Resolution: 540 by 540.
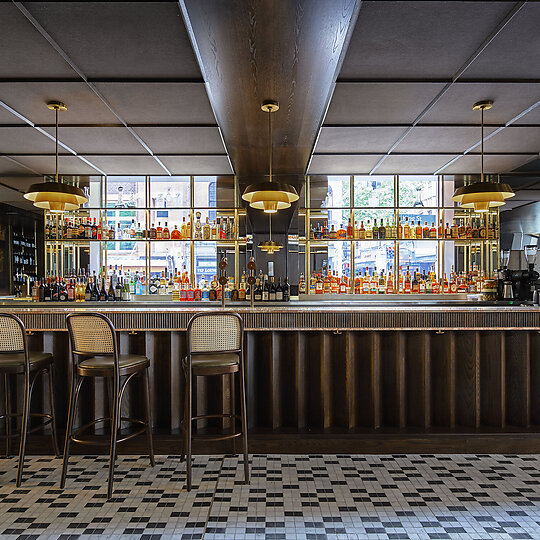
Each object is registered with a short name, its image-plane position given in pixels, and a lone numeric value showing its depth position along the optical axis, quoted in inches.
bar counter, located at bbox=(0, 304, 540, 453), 145.6
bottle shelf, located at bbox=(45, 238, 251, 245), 275.7
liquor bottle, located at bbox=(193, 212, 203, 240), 279.7
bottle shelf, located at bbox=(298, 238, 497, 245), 274.8
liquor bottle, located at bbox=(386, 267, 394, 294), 281.6
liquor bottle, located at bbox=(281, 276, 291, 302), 263.7
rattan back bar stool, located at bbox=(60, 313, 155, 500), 116.0
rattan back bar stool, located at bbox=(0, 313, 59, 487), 121.3
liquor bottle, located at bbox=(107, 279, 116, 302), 275.6
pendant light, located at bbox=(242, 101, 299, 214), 161.2
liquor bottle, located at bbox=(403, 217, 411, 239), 277.4
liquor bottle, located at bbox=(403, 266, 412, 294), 280.5
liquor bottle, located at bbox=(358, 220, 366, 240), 276.0
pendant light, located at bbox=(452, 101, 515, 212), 168.2
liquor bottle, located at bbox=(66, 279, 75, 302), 273.9
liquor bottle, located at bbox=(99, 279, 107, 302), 275.6
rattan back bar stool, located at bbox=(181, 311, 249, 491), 118.0
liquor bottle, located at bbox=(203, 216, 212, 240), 278.2
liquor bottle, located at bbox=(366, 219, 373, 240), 275.9
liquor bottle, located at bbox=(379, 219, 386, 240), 278.1
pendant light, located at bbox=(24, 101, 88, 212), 170.2
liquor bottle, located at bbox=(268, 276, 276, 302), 263.1
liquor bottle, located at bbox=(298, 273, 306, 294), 276.9
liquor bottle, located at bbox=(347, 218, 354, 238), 276.5
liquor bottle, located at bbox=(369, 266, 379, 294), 280.2
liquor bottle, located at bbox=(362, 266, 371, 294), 280.5
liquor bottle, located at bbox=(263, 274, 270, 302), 262.4
